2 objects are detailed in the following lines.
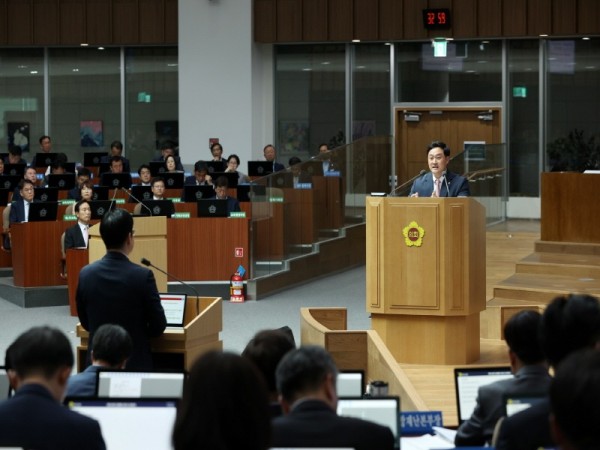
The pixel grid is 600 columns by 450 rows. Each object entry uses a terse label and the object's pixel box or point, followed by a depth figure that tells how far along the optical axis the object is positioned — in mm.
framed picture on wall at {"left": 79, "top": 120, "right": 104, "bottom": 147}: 21391
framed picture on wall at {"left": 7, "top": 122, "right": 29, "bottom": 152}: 21484
